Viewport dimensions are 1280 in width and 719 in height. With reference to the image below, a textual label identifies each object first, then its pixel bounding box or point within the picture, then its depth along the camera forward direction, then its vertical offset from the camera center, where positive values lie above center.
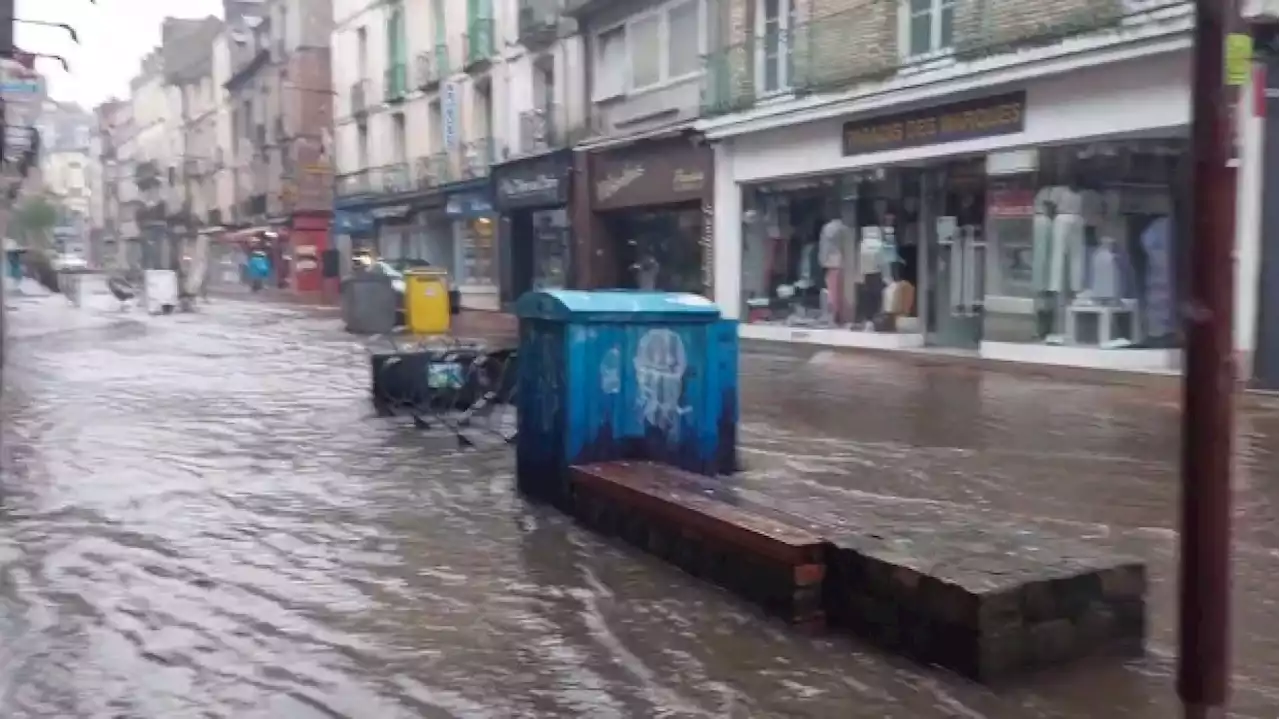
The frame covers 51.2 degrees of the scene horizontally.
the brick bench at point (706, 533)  5.05 -1.16
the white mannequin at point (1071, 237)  15.65 +0.30
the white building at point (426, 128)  33.69 +3.87
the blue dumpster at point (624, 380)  7.07 -0.63
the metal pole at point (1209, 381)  2.90 -0.27
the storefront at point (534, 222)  29.25 +0.98
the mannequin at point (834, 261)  20.17 +0.03
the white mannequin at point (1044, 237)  15.96 +0.30
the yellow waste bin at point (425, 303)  24.09 -0.70
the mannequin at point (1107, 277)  15.37 -0.17
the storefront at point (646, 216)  23.97 +0.94
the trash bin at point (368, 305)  23.91 -0.74
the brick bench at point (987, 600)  4.44 -1.17
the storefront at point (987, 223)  14.95 +0.53
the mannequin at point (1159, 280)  14.85 -0.20
